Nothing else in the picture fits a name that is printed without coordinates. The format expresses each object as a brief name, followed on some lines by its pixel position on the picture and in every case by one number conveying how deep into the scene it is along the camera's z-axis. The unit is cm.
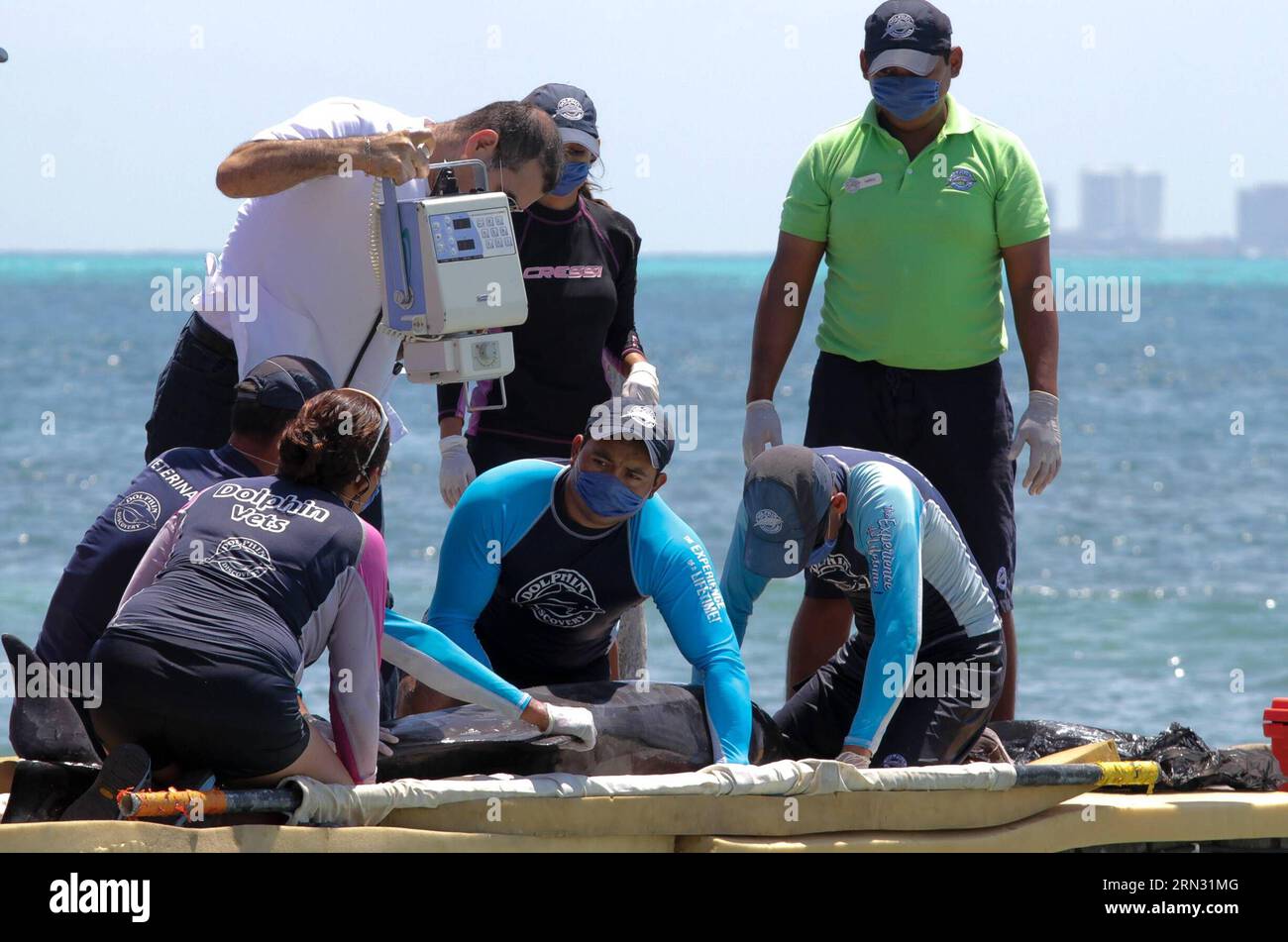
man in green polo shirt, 1164
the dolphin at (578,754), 954
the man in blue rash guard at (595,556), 1012
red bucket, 1087
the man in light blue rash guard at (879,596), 998
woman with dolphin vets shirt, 816
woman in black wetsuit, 1221
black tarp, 1091
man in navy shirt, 930
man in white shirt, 1050
